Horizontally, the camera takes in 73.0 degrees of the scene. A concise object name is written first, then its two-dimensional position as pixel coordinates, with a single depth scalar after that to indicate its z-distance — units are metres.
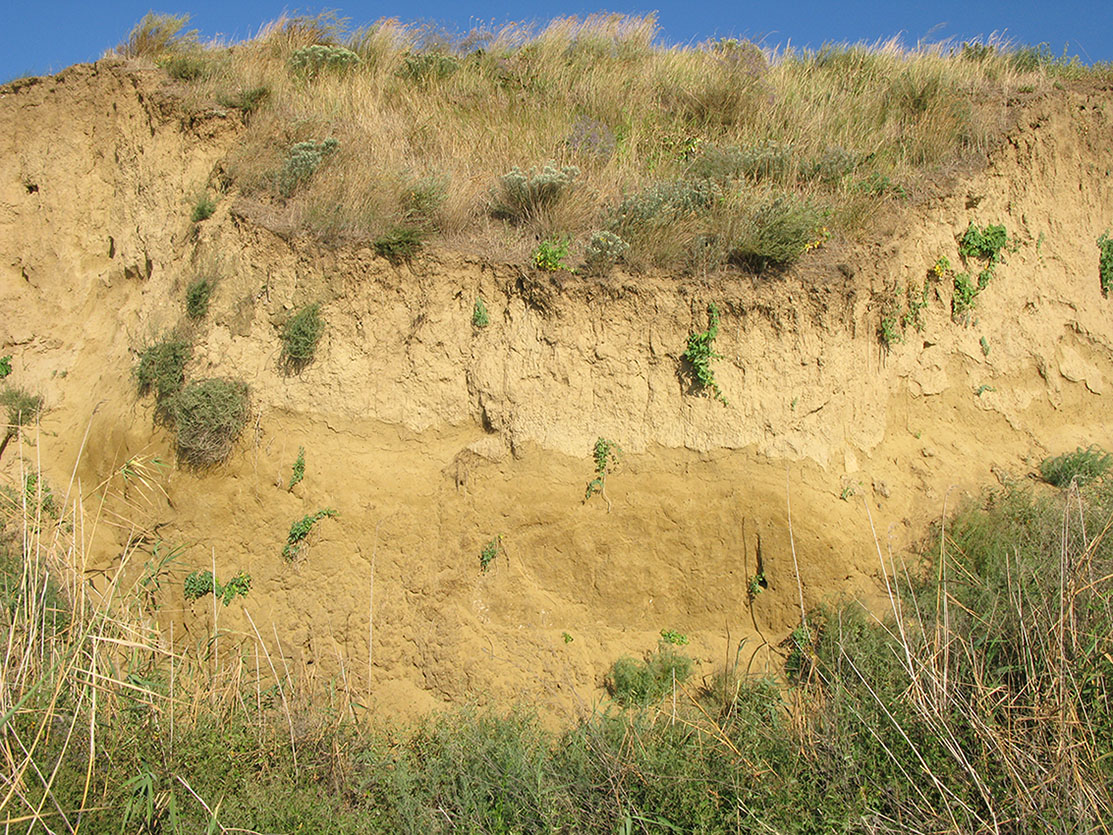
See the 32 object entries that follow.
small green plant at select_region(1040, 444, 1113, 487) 6.71
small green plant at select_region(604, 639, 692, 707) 5.57
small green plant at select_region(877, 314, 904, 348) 6.79
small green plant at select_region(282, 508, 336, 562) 5.86
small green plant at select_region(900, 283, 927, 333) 6.92
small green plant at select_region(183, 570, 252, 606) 5.79
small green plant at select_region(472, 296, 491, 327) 6.35
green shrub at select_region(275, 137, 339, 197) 6.80
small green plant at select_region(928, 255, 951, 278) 7.13
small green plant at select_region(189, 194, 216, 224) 6.78
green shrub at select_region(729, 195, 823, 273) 6.43
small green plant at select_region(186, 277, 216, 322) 6.40
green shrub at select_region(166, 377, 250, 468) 5.96
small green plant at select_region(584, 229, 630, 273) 6.41
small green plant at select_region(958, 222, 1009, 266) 7.34
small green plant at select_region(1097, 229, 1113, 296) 8.05
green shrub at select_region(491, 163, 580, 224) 7.05
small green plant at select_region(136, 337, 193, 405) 6.22
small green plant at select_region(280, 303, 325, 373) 6.22
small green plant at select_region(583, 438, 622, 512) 6.14
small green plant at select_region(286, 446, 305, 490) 6.03
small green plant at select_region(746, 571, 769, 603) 6.01
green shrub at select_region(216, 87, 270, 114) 7.47
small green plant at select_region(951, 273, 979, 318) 7.21
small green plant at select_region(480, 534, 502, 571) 5.98
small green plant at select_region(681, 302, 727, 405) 6.21
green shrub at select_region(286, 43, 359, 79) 9.26
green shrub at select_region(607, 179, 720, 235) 6.73
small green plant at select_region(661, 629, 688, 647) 5.90
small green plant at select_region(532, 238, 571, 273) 6.41
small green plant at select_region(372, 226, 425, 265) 6.38
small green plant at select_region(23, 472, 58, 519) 5.98
